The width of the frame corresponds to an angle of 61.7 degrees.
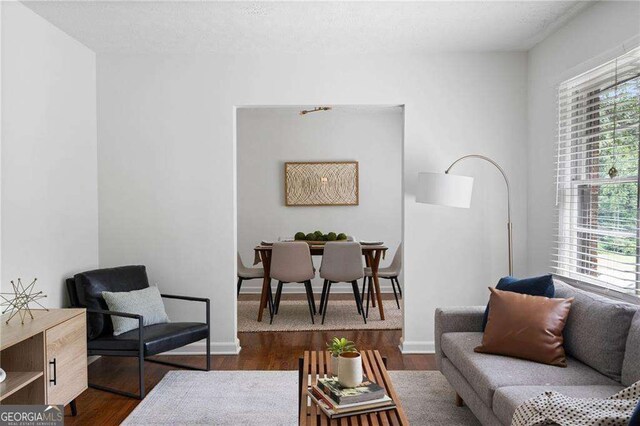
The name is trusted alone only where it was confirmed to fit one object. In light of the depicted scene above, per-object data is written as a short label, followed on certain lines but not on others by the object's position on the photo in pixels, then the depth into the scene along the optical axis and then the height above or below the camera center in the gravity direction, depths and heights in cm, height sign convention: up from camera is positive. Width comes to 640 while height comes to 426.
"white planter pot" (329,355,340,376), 258 -78
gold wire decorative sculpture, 301 -56
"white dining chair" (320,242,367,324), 571 -62
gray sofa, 240 -83
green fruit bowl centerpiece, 630 -39
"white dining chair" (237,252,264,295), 618 -79
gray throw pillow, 373 -72
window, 304 +18
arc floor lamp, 404 +12
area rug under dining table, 552 -125
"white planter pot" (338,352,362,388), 243 -76
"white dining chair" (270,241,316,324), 567 -61
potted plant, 258 -70
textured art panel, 747 +30
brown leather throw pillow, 280 -67
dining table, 579 -63
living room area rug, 318 -127
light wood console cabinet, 271 -83
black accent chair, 355 -88
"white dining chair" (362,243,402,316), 609 -77
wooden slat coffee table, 222 -88
